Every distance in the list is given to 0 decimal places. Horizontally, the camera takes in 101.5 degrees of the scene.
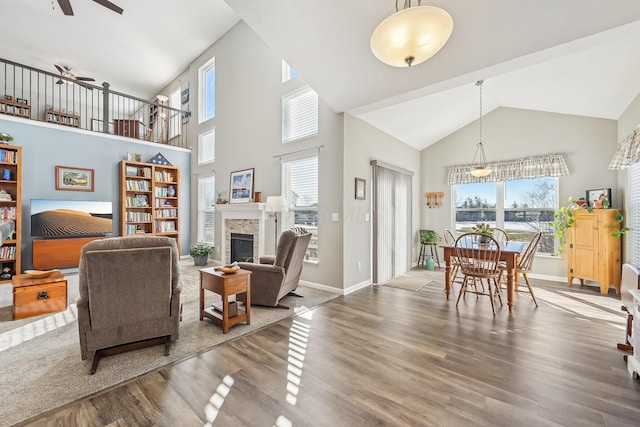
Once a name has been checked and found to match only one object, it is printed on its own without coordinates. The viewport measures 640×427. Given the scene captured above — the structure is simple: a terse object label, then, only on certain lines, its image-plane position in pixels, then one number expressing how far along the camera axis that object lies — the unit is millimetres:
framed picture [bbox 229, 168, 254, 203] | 5523
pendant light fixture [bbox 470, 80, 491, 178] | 5582
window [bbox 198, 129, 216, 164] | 6824
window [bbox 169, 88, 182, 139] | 8109
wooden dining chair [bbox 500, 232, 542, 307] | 3580
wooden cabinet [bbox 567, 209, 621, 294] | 4031
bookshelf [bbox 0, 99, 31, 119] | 6870
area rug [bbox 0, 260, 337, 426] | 1718
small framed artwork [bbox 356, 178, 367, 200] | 4281
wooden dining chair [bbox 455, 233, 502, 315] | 3392
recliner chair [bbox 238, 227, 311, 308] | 3256
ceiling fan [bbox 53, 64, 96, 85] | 5448
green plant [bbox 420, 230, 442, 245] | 6051
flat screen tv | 4895
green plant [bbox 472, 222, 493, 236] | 3844
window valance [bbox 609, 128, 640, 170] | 3322
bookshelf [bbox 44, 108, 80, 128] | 7811
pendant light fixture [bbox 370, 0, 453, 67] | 1464
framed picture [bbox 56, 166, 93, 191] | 5252
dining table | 3346
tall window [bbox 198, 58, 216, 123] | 7027
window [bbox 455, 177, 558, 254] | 4969
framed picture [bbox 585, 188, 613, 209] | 4113
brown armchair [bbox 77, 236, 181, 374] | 1995
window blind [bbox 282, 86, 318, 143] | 4551
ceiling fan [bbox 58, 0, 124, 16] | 3635
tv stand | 4879
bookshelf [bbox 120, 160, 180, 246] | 5996
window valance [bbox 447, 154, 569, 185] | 4736
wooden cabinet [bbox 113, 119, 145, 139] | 6688
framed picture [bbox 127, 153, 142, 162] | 6086
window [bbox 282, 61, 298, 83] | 4982
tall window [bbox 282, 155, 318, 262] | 4508
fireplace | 5383
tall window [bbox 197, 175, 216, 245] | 6807
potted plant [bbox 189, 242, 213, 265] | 6109
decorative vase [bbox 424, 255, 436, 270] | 5954
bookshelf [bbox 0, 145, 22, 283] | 4535
